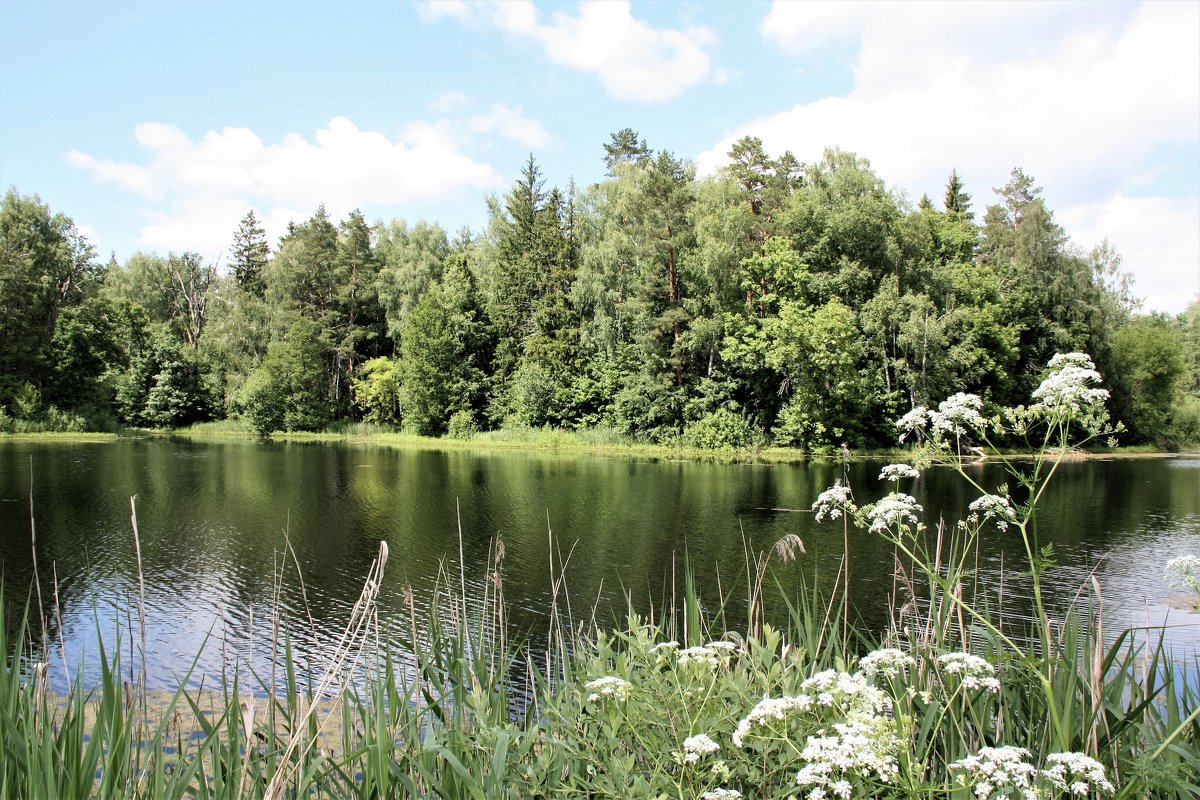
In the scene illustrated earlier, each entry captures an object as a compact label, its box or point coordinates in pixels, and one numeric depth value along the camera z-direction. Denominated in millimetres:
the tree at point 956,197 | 58469
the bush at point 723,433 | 41688
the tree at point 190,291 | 67750
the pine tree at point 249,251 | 71875
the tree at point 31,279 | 47656
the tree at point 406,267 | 58469
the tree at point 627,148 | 55469
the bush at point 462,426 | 53281
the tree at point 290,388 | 54384
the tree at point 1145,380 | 50438
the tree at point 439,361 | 54219
